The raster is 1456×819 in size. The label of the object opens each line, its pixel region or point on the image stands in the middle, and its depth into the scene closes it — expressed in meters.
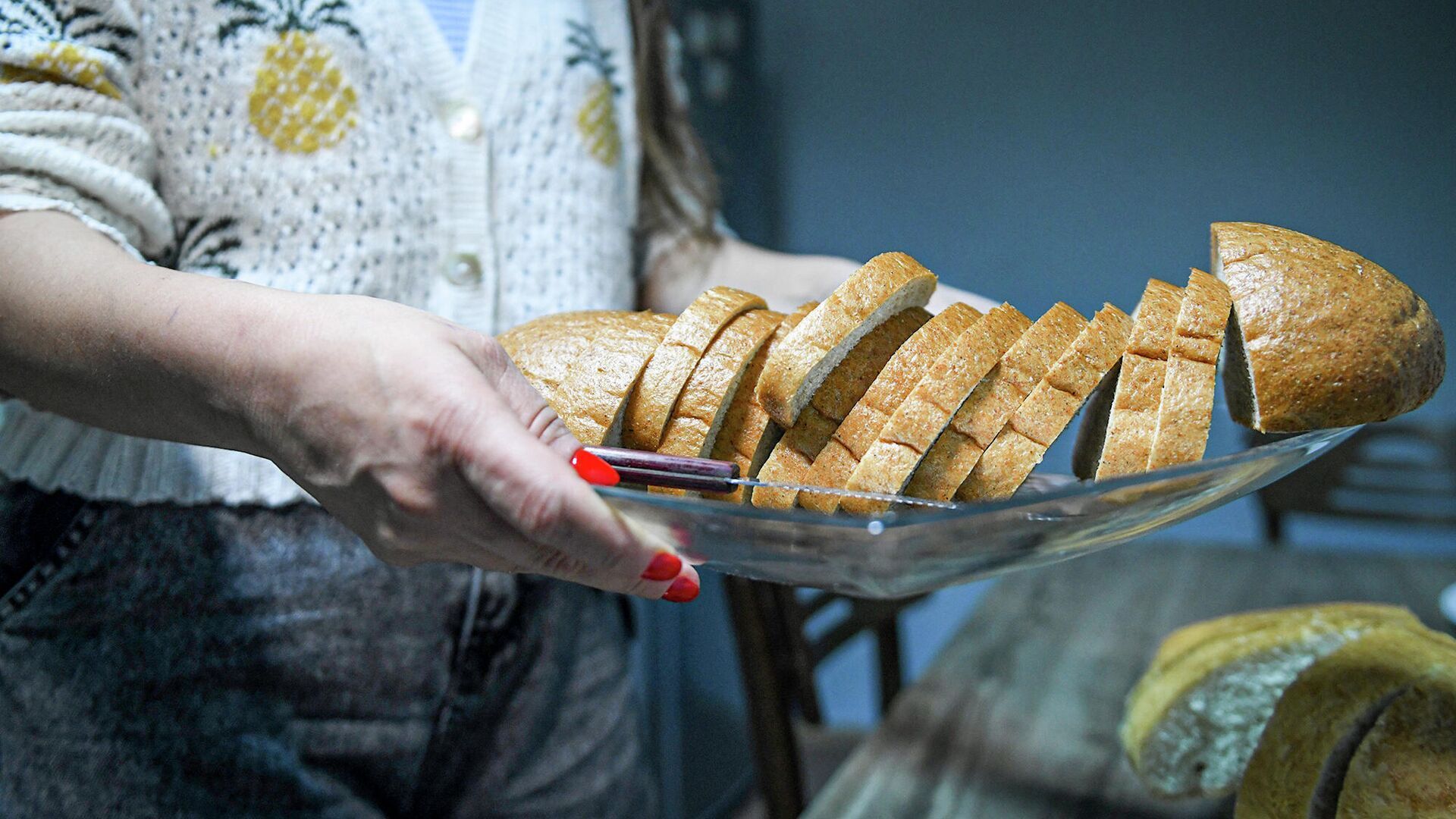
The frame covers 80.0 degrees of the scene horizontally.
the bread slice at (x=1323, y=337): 0.66
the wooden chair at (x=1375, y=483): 2.46
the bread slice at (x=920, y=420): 0.67
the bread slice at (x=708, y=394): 0.74
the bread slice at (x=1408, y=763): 0.64
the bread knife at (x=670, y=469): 0.66
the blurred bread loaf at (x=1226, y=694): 0.82
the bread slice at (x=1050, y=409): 0.69
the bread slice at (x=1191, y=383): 0.65
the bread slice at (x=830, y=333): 0.71
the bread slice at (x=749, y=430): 0.78
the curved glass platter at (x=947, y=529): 0.52
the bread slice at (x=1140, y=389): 0.67
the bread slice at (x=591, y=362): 0.73
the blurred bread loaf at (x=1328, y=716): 0.71
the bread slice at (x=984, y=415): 0.71
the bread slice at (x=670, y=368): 0.73
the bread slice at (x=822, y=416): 0.75
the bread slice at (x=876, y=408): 0.72
